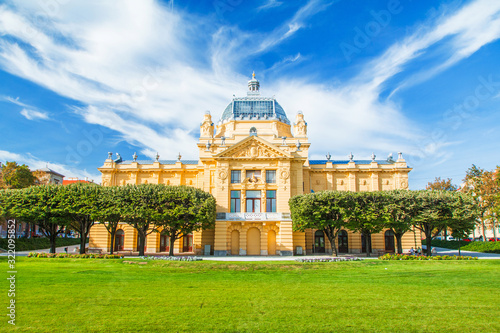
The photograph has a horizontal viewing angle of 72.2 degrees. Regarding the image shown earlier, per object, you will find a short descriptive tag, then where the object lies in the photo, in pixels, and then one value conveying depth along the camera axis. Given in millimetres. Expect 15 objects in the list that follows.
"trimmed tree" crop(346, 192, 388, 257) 43594
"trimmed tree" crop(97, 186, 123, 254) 42250
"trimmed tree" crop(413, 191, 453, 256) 42562
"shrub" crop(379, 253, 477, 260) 36000
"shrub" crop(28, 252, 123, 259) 37344
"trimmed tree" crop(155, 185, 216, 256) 43375
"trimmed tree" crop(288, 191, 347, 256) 43625
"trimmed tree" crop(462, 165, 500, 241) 61238
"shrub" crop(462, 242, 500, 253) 52062
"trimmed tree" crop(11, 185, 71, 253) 41656
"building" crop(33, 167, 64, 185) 77906
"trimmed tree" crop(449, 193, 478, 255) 41750
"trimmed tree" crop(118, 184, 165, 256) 42375
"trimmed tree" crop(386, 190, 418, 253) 43469
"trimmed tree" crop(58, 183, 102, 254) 42375
